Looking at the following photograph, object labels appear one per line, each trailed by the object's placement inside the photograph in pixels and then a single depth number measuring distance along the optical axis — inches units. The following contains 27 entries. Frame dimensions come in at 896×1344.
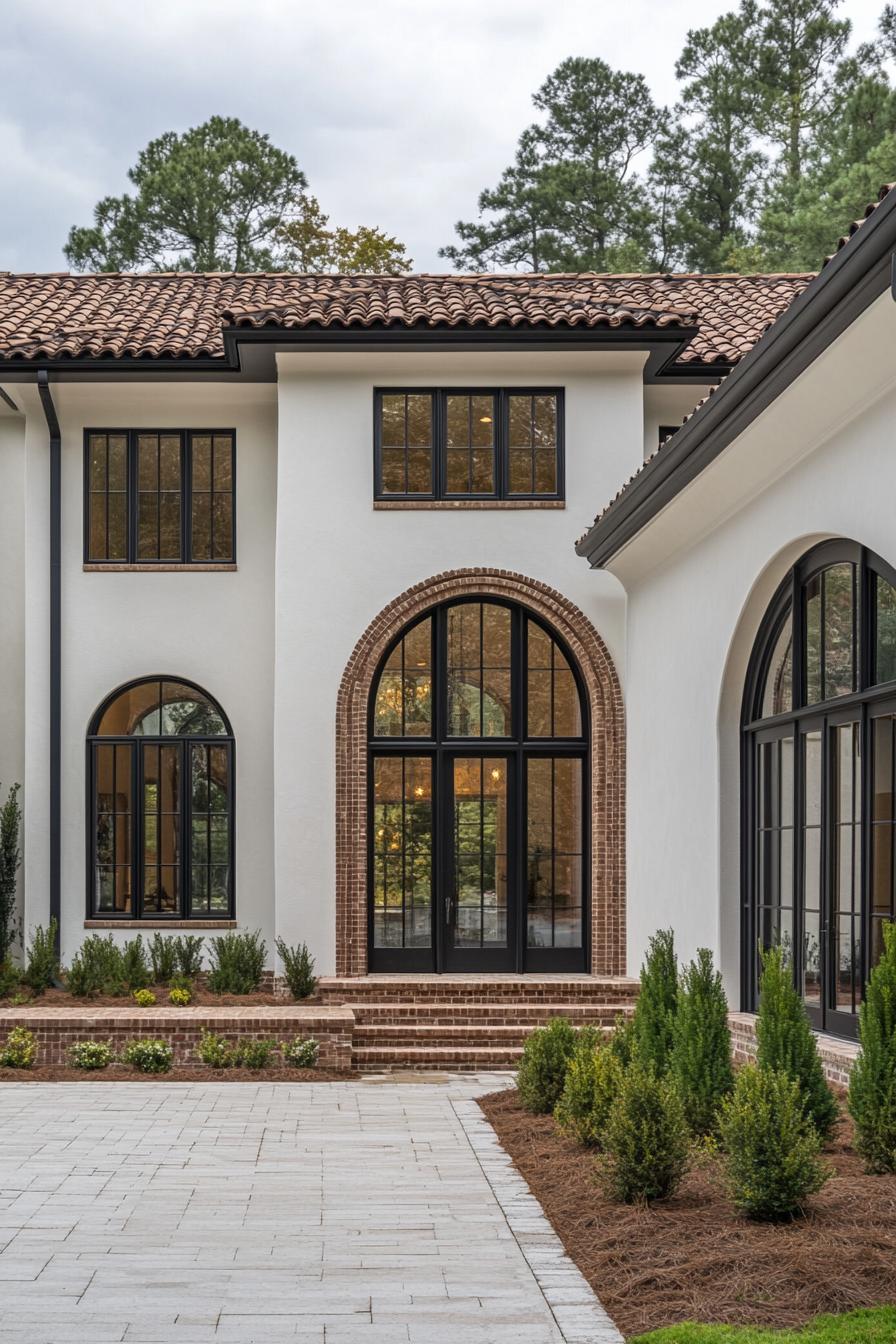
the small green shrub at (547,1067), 415.5
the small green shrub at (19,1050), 510.9
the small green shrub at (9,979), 592.1
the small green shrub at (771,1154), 272.5
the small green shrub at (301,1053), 513.3
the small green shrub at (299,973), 595.4
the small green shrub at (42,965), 609.6
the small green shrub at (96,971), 590.9
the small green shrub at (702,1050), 353.4
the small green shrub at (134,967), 607.2
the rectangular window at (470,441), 629.6
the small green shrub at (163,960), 628.1
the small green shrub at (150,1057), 505.4
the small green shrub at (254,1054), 509.0
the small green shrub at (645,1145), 295.4
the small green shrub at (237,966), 608.7
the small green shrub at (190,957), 635.5
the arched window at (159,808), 650.2
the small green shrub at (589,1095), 354.0
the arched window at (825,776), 369.7
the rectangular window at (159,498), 657.6
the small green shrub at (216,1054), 511.8
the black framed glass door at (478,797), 627.2
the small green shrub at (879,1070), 299.0
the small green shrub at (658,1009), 386.6
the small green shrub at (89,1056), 510.0
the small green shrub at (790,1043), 318.0
